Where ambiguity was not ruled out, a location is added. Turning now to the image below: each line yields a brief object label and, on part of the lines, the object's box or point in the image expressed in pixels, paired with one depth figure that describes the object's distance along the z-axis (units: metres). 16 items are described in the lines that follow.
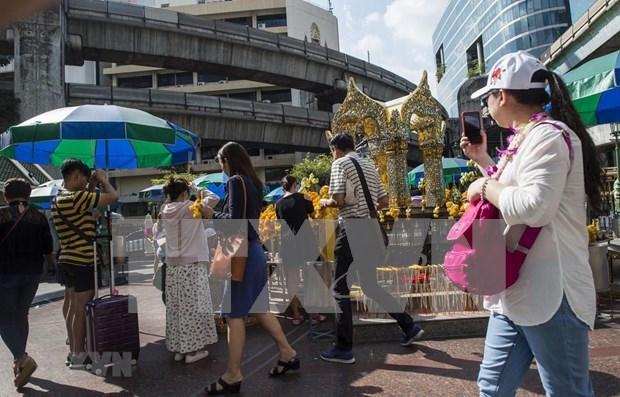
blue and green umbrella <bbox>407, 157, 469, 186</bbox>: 14.07
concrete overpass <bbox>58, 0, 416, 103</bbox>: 16.77
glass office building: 52.78
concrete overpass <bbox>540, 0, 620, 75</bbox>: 16.62
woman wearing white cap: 1.67
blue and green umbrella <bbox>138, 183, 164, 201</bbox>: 15.65
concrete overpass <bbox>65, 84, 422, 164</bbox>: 17.25
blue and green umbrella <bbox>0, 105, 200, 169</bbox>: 4.61
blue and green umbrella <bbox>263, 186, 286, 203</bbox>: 16.73
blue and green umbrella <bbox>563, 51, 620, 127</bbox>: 4.99
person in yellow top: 4.29
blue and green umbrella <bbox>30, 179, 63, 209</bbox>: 11.68
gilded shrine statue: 8.89
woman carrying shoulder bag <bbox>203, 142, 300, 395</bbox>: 3.61
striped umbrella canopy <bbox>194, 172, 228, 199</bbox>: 14.87
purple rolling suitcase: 4.24
